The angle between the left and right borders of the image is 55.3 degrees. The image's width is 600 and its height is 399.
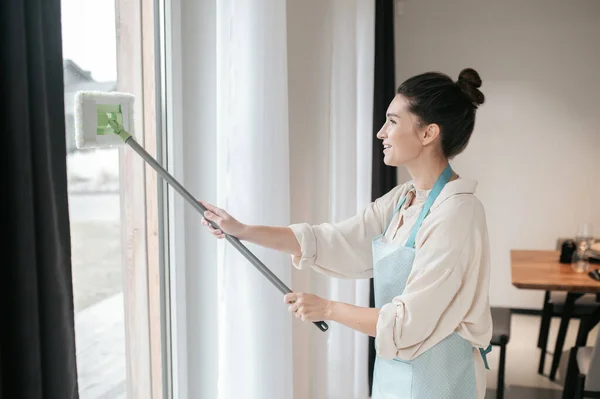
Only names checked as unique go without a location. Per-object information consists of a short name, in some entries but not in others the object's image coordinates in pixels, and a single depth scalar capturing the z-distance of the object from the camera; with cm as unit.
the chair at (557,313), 323
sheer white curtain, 141
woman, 123
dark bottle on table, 301
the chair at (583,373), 231
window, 137
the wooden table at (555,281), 260
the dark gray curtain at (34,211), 72
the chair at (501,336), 270
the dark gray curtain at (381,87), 274
